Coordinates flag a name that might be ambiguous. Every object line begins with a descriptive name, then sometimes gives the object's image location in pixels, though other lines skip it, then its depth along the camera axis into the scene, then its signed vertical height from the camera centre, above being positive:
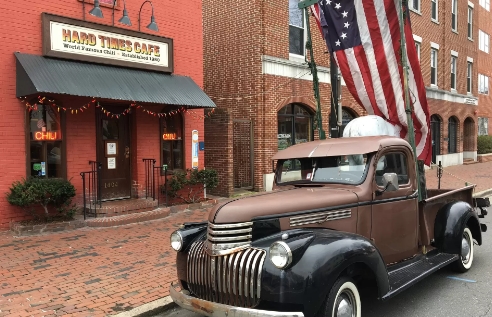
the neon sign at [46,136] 8.61 +0.26
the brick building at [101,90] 8.18 +1.18
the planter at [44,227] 7.87 -1.49
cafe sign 8.58 +2.26
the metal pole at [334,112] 8.62 +0.69
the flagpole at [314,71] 6.74 +1.24
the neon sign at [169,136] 10.84 +0.29
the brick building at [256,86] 13.02 +1.97
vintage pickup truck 3.49 -0.90
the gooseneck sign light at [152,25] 9.59 +2.75
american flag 6.45 +1.28
